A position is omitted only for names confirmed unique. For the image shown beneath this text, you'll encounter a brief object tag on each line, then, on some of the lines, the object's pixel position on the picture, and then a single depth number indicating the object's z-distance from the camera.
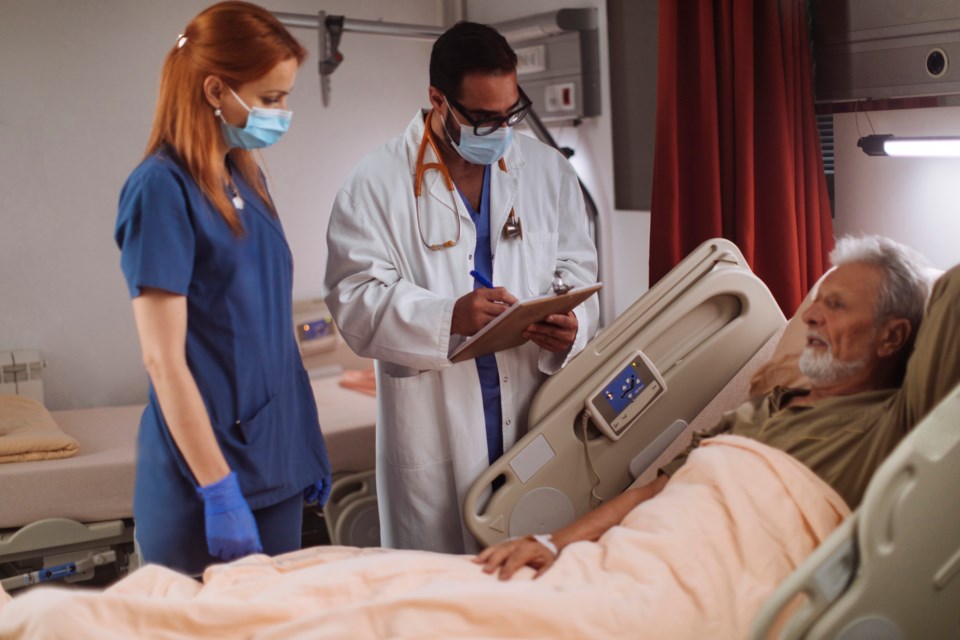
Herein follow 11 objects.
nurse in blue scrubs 1.73
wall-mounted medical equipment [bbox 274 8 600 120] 3.33
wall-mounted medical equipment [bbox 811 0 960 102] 2.26
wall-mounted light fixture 2.06
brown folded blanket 2.60
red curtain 2.52
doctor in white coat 2.08
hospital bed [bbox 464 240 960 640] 2.15
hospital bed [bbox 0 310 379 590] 2.54
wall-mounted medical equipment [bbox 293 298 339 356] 3.58
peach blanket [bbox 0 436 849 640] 1.47
